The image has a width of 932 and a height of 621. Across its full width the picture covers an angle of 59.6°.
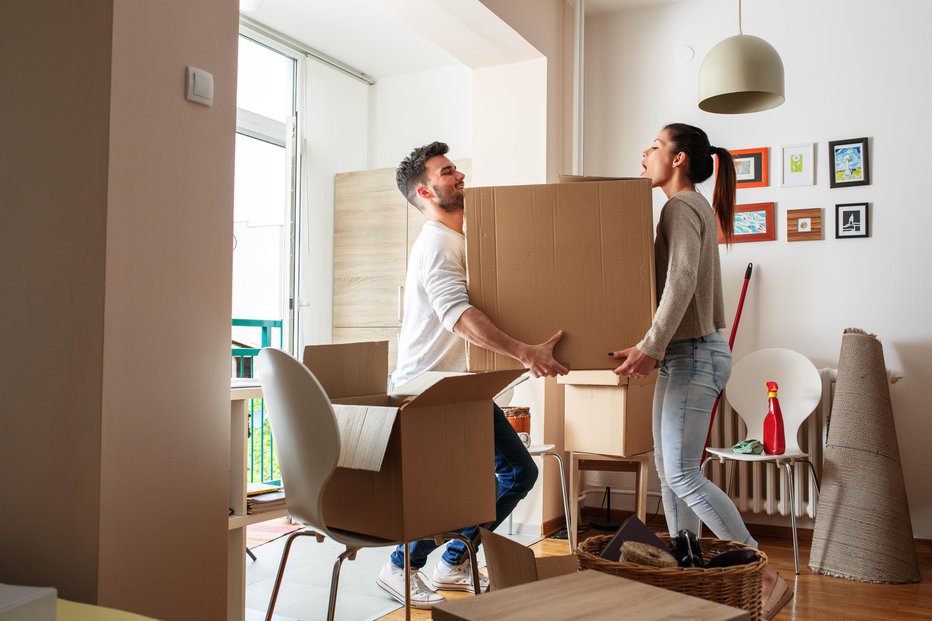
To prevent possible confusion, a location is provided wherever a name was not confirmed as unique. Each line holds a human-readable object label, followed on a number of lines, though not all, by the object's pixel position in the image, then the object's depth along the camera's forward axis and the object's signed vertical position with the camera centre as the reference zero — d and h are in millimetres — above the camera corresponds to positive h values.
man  1971 +52
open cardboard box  1622 -247
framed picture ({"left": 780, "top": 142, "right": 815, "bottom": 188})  3660 +813
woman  2129 +32
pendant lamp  2697 +920
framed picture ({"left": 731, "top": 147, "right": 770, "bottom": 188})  3758 +820
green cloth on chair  3219 -412
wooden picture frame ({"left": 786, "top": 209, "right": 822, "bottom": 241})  3627 +538
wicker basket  1494 -434
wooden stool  3471 -567
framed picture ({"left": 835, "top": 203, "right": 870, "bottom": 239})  3535 +542
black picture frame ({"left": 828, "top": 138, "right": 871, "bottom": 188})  3545 +802
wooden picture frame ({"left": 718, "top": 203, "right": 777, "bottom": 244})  3729 +559
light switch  1781 +566
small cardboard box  3357 -295
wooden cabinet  4727 +537
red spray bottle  3233 -346
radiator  3486 -564
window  4629 +870
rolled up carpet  2947 -531
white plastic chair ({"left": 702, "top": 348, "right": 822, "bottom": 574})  3377 -202
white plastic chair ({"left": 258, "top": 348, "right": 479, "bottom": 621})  1611 -202
